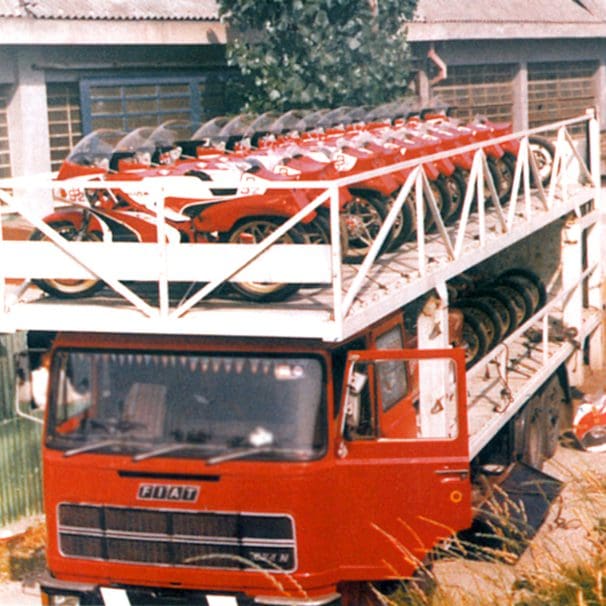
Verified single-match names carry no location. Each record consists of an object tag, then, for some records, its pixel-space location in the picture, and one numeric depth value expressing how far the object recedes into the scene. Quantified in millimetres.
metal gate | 12312
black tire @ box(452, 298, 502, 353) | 12555
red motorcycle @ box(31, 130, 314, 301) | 8469
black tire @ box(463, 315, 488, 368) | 12195
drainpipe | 20391
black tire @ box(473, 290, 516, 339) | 12969
